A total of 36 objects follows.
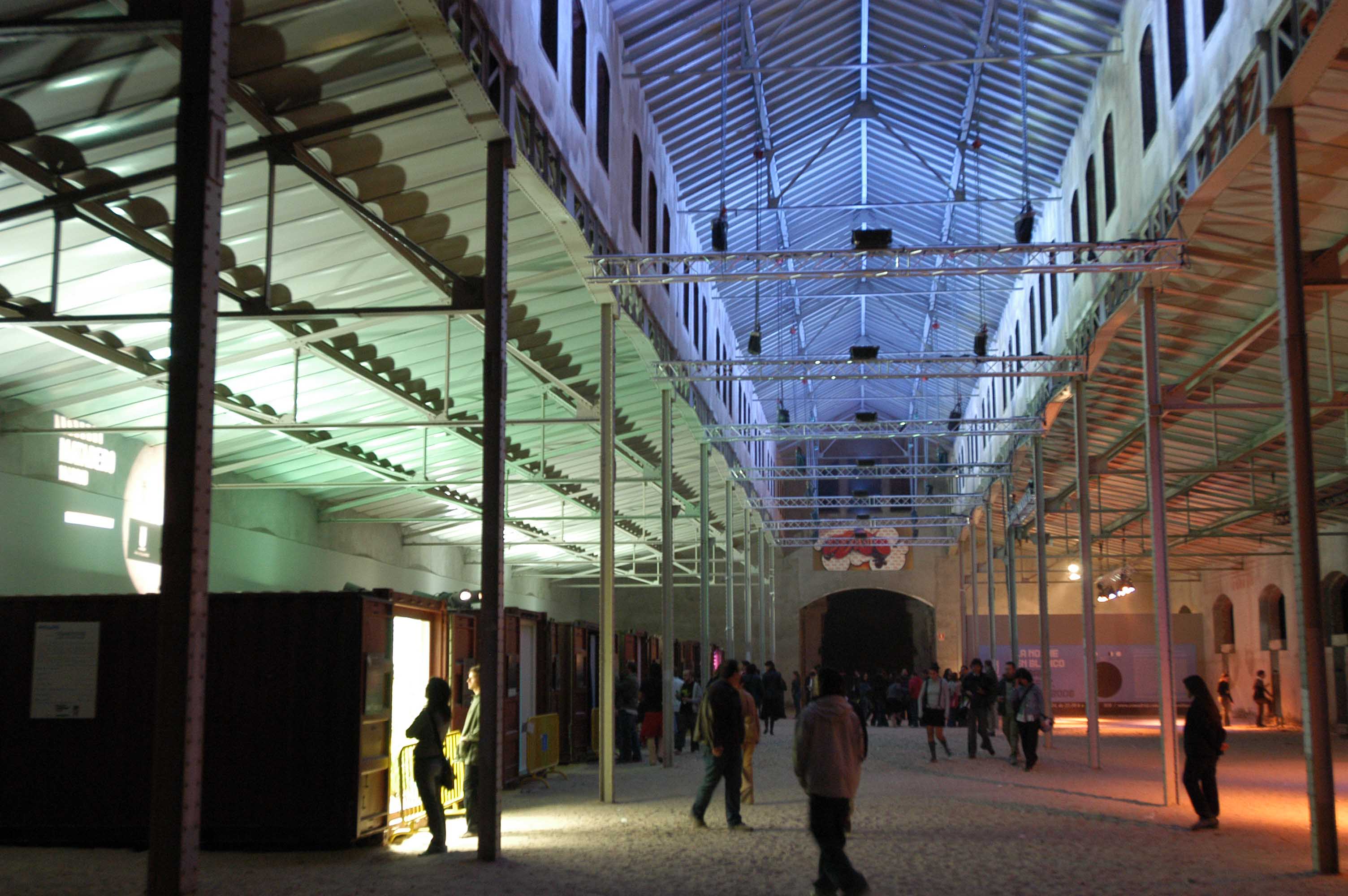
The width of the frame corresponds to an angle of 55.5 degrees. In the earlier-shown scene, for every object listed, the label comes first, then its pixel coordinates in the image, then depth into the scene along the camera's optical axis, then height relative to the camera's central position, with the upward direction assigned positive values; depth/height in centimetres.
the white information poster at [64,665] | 1237 -26
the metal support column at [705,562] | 2570 +147
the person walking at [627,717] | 2255 -141
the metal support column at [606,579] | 1609 +73
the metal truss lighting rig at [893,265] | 1551 +470
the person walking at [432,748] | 1140 -98
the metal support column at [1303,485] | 1064 +127
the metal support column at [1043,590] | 2370 +83
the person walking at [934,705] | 2219 -120
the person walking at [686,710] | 2559 -146
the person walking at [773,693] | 2750 -123
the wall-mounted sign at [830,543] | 4872 +357
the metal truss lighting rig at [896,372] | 2092 +452
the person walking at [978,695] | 2270 -106
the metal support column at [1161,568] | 1497 +77
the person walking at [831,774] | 831 -90
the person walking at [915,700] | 3403 -178
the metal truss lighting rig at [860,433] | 2680 +445
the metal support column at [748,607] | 3356 +76
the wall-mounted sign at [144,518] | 2119 +200
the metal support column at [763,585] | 3994 +164
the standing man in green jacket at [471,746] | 1211 -104
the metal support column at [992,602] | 3456 +92
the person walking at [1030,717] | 2006 -127
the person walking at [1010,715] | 2070 -132
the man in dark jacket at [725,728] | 1257 -90
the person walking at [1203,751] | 1312 -119
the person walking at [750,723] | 1323 -90
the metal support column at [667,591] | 2086 +73
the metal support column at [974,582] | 3934 +165
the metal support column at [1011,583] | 2922 +127
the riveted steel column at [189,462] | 659 +93
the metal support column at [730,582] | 3045 +130
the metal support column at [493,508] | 1116 +116
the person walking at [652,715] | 2234 -137
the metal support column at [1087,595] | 1977 +62
